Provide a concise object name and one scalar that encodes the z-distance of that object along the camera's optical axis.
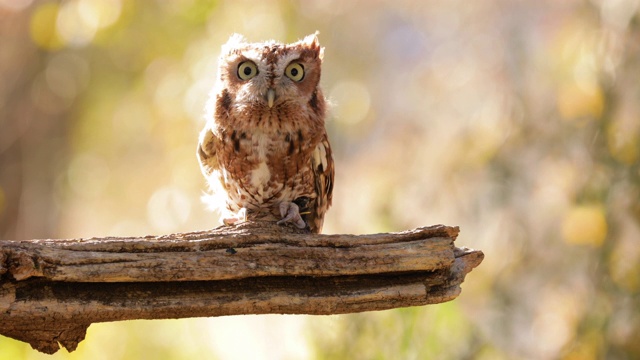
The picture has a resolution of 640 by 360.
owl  5.76
